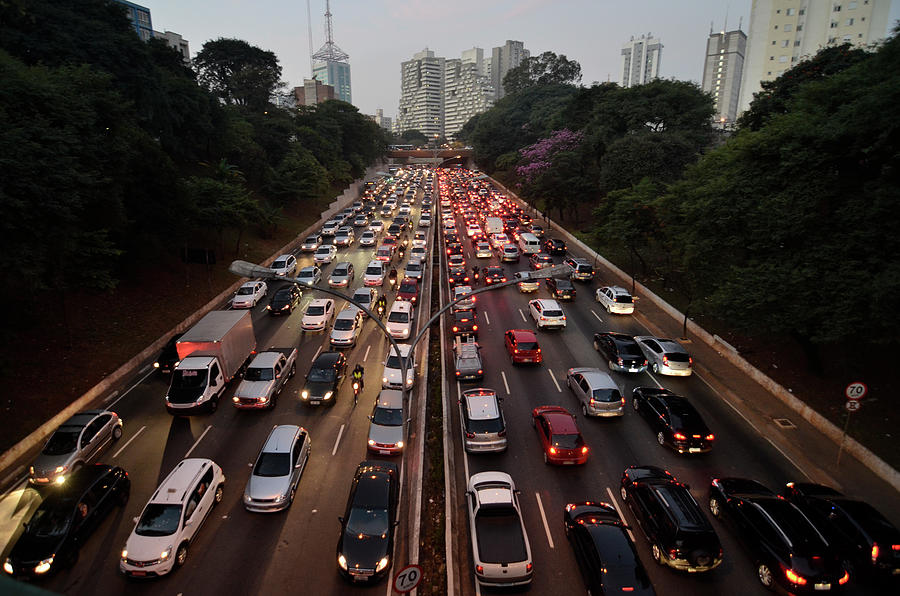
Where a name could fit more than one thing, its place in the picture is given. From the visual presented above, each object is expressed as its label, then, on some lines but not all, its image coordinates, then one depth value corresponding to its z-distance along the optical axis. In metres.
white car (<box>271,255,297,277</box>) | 40.26
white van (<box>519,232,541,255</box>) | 50.25
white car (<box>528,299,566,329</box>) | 30.31
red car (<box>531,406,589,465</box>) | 16.97
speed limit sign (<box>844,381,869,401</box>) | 16.14
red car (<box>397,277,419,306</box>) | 34.09
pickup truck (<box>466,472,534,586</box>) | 12.03
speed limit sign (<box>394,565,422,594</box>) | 8.74
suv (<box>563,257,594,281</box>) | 41.00
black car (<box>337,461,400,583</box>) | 12.20
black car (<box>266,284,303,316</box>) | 32.41
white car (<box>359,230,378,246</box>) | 54.59
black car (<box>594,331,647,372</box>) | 24.33
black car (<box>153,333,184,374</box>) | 23.81
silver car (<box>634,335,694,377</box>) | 24.25
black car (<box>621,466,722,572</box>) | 12.47
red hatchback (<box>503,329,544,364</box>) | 25.23
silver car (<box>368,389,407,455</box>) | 17.53
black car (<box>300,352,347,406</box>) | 21.06
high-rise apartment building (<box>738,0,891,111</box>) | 87.19
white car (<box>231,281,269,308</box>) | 33.31
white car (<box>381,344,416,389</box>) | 21.23
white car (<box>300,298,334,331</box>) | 29.61
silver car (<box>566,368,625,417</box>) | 19.98
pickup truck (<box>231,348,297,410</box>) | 20.44
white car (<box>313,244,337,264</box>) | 45.85
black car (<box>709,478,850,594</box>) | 11.64
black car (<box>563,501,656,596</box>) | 11.30
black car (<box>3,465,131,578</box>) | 12.06
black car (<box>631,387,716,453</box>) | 17.75
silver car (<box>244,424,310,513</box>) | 14.69
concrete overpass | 168.75
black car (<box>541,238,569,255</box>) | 50.19
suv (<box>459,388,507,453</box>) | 17.69
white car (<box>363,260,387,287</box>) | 38.62
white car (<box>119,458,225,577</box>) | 12.16
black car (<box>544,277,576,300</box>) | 36.14
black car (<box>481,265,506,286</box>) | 37.00
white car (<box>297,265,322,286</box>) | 37.88
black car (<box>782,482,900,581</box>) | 12.23
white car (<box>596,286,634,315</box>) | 33.50
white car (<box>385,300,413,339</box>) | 27.94
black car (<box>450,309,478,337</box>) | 28.78
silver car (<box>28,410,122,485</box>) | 15.65
